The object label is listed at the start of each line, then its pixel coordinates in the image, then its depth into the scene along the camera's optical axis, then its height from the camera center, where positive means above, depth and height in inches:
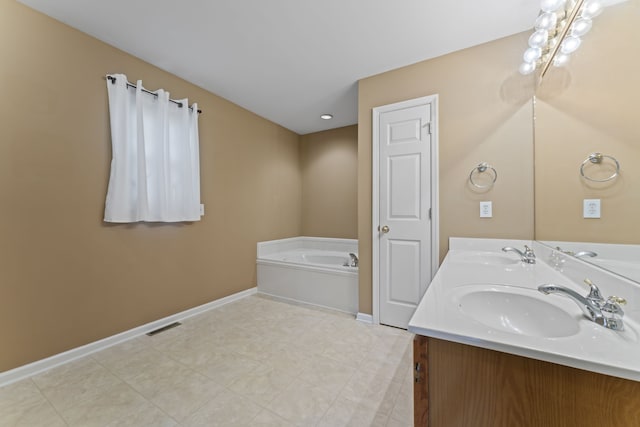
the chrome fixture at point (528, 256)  60.2 -11.0
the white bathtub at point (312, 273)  109.5 -29.9
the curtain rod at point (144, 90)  80.6 +42.5
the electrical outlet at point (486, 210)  78.9 +0.4
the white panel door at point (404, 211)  89.1 +0.0
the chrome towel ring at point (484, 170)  78.7 +13.0
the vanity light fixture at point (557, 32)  48.4 +41.4
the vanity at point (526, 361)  20.7 -14.7
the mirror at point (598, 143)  35.5 +12.7
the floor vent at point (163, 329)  89.8 -43.9
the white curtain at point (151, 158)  80.4 +18.9
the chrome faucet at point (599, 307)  26.8 -10.9
